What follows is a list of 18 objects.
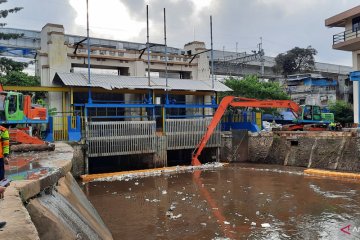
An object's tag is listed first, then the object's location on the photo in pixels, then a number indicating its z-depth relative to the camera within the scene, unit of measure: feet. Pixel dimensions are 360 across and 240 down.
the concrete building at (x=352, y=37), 85.71
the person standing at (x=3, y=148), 21.04
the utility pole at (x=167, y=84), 77.46
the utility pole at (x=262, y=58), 142.82
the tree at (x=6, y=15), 77.92
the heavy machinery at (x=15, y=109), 41.45
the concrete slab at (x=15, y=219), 10.56
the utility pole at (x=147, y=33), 75.36
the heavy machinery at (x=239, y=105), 69.87
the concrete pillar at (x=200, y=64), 89.92
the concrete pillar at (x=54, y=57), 70.54
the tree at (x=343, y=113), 112.85
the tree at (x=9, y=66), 82.99
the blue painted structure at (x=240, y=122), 79.29
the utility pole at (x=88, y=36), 67.50
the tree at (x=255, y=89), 106.93
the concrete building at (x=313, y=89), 134.10
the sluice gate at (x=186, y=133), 69.21
